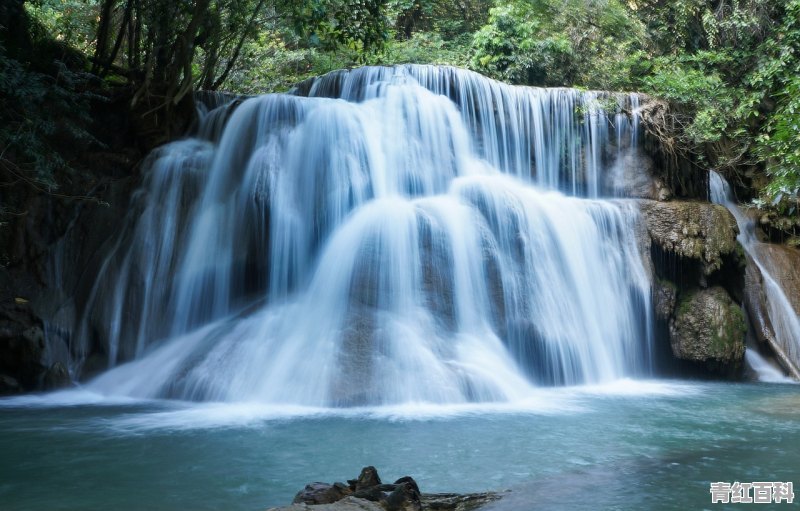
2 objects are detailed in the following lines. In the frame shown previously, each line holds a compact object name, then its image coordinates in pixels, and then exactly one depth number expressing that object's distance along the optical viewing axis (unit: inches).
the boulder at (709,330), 421.1
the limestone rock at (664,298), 434.9
